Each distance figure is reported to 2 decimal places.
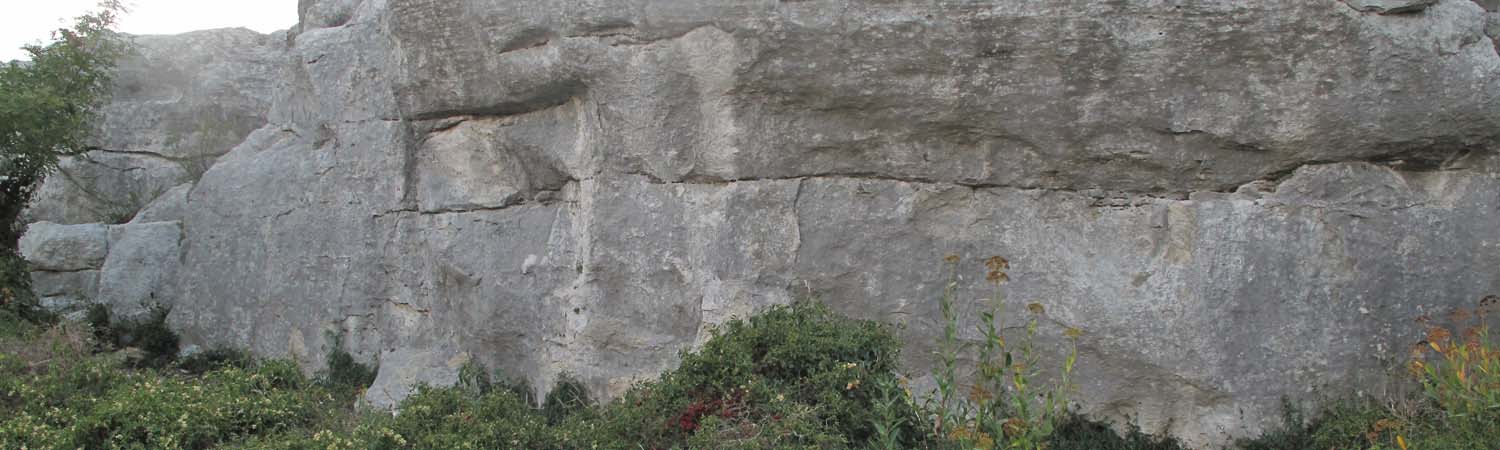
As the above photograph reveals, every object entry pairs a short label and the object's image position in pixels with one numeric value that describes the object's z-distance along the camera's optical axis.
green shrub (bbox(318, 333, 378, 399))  8.29
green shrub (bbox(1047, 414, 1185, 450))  6.48
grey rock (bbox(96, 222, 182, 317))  9.72
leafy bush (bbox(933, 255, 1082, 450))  4.64
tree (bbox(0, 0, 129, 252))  9.15
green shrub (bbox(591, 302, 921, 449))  5.47
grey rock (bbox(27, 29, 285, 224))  11.56
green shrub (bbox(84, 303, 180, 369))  9.20
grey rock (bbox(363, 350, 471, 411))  7.96
